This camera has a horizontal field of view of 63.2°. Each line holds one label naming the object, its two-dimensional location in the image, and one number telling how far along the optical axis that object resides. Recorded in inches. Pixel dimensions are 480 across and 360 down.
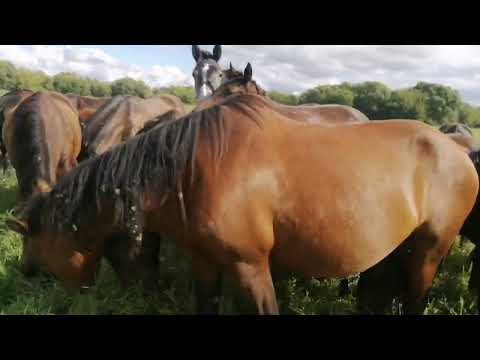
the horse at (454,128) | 268.8
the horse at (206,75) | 324.2
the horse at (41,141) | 157.2
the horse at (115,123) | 224.2
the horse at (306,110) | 225.0
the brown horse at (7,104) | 266.9
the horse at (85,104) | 346.0
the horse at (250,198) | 88.7
